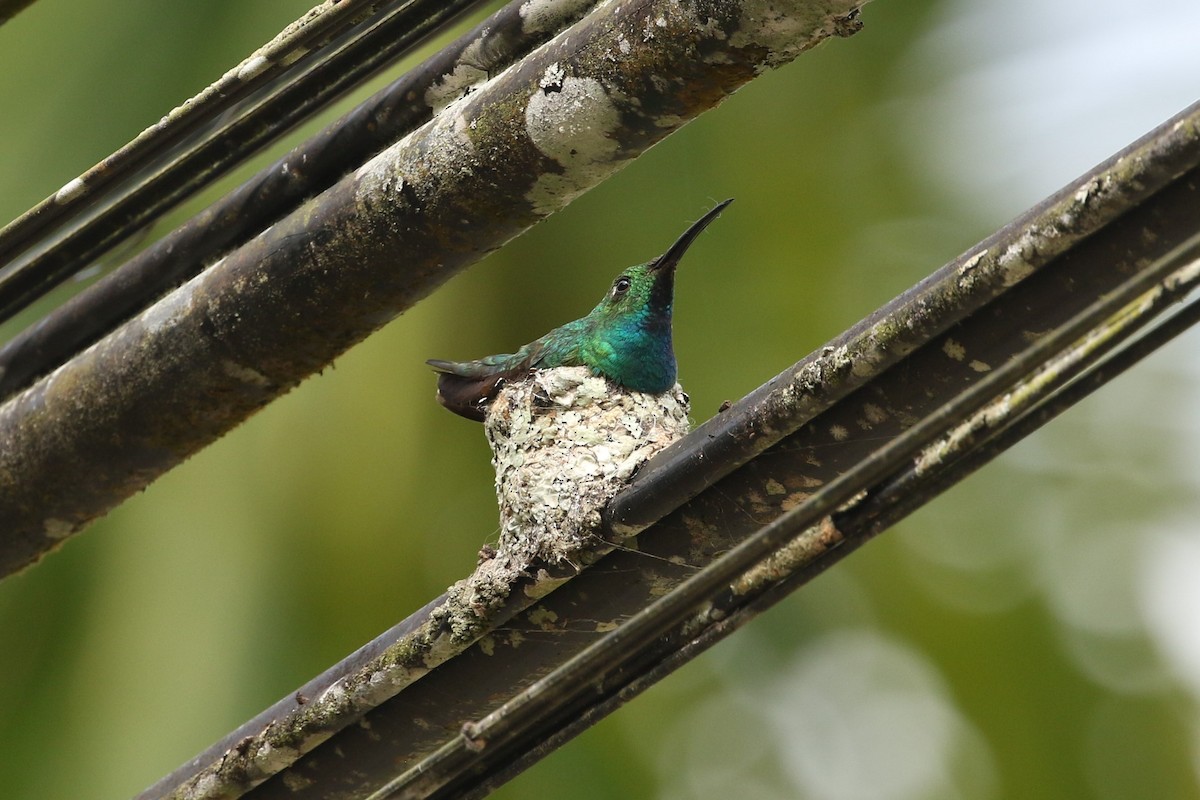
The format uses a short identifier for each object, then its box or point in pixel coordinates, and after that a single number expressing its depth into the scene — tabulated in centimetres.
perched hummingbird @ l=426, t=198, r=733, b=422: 838
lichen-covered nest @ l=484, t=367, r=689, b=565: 534
